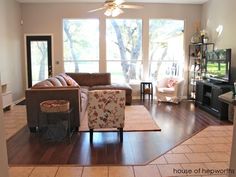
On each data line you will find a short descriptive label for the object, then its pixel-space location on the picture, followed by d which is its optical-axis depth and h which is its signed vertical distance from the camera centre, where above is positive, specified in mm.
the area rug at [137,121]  3562 -1007
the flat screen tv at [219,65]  4318 +137
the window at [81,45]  6036 +833
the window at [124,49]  6054 +707
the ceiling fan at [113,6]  3747 +1292
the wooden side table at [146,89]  5924 -548
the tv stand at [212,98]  4129 -661
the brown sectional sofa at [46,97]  3338 -437
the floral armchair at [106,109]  2970 -576
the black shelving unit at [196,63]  5527 +234
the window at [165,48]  6115 +735
